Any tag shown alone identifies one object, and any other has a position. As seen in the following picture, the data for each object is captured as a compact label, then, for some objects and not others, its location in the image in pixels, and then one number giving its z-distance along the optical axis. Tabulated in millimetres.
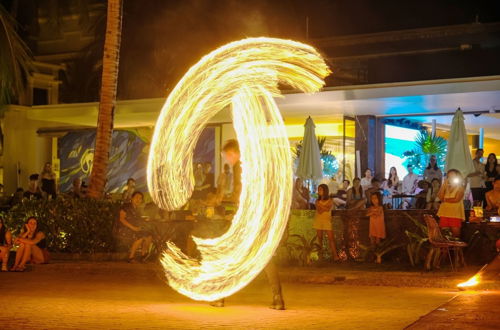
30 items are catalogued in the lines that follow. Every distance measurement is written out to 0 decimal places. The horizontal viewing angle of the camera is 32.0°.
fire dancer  10367
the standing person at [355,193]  19919
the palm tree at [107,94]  19000
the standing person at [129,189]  22383
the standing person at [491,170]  19031
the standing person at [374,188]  20391
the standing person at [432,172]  20844
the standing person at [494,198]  15242
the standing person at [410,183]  21328
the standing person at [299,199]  18391
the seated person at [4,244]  16000
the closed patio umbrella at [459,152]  19656
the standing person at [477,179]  19766
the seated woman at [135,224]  16578
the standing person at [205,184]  20739
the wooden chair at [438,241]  14770
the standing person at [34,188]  22678
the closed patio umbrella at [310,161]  21344
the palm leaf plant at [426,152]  23781
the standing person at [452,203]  15219
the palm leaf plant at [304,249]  16234
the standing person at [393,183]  21797
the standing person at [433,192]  19422
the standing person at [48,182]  24828
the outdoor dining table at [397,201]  21609
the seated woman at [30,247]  16031
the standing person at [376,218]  16078
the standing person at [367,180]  21859
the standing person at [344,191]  22141
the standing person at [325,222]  16453
